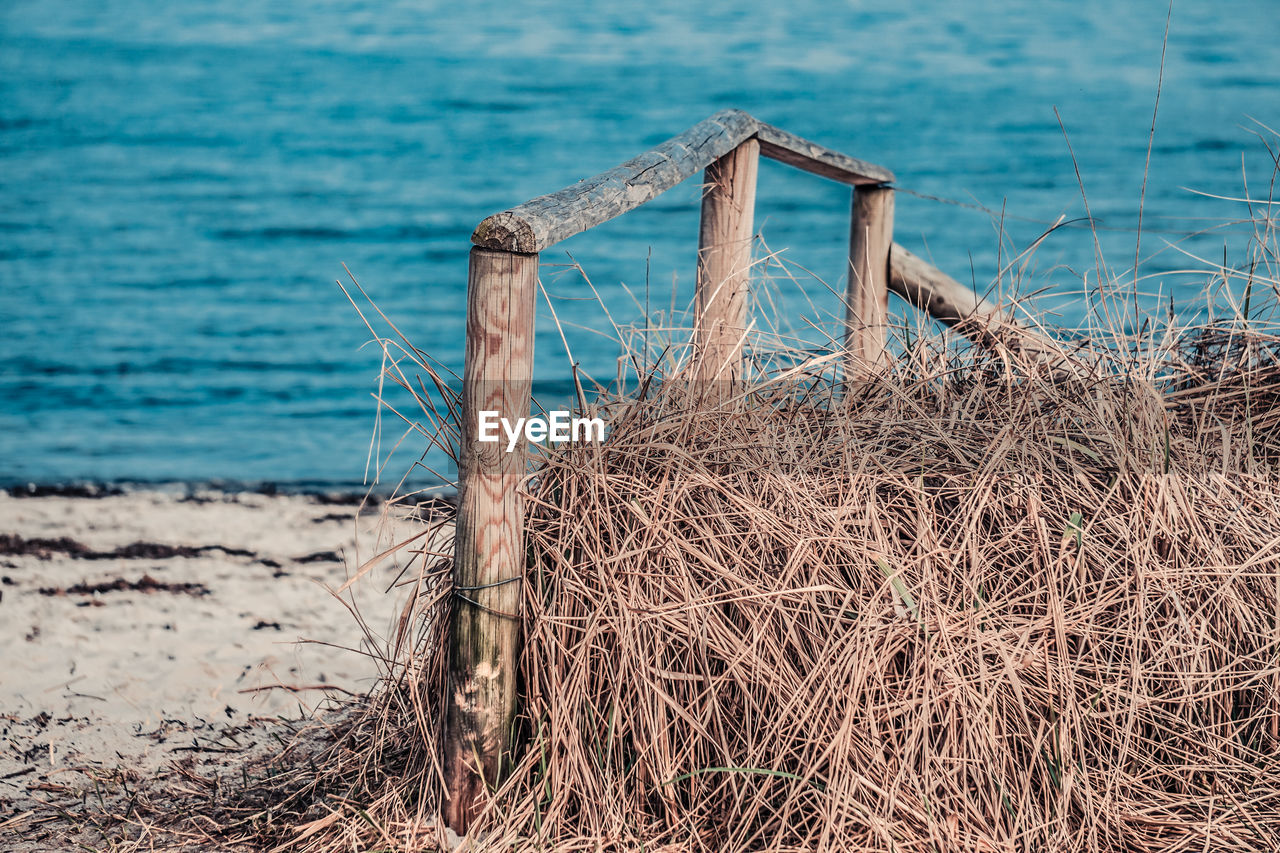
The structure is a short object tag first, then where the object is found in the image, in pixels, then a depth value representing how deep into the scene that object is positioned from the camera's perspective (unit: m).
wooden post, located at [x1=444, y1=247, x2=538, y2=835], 4.44
